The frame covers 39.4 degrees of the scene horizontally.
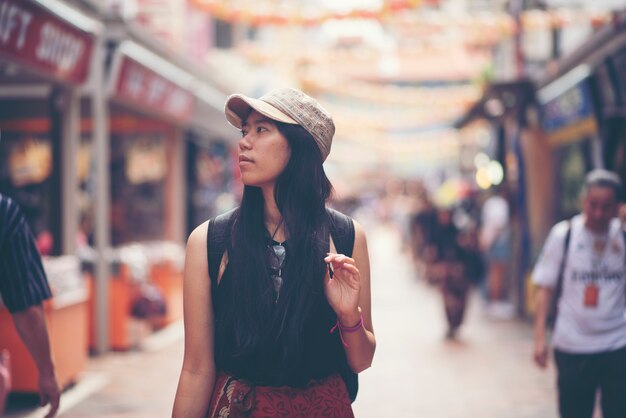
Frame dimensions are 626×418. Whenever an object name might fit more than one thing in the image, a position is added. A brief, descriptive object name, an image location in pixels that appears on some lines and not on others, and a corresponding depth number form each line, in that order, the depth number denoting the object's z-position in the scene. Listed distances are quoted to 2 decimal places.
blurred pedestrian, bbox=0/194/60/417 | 3.67
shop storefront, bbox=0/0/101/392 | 7.51
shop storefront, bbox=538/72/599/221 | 10.45
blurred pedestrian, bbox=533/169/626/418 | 4.81
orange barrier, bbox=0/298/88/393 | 7.55
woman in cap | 2.64
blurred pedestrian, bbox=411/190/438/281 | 17.81
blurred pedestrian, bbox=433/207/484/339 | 11.57
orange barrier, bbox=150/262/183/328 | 11.94
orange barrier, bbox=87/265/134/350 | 10.20
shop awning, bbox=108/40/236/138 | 10.08
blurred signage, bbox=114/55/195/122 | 10.16
